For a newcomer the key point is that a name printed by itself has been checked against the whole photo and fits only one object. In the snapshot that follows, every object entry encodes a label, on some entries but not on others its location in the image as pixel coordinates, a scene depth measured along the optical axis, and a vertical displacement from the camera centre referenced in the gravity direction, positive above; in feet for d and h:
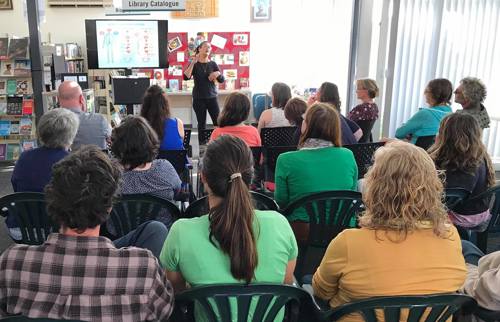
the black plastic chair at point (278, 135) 12.72 -1.99
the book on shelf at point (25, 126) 19.86 -2.89
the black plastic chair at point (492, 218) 8.54 -2.93
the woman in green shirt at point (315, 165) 8.36 -1.82
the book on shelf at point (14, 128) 19.88 -2.99
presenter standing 20.93 -0.95
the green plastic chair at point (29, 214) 7.34 -2.51
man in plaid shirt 4.19 -1.89
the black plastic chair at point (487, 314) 5.05 -2.65
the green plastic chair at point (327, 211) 7.57 -2.44
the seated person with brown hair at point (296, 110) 12.90 -1.29
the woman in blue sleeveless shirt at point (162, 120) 11.38 -1.47
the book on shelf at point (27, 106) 19.54 -2.01
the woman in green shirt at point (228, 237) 4.72 -1.80
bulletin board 28.04 +0.28
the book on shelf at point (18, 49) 18.76 +0.33
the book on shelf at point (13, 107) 19.59 -2.07
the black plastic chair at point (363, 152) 10.83 -2.06
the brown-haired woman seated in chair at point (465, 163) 8.41 -1.78
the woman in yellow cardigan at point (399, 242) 4.72 -1.81
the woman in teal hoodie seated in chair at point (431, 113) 12.85 -1.31
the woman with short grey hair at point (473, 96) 13.20 -0.85
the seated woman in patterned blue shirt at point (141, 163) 7.62 -1.71
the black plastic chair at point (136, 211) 7.13 -2.32
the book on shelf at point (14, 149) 20.04 -3.91
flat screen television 20.13 +0.72
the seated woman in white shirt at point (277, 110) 14.03 -1.43
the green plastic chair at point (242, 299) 4.34 -2.26
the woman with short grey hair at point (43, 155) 8.28 -1.72
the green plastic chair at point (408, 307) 4.29 -2.26
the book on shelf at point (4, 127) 19.70 -2.95
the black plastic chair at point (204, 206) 7.23 -2.26
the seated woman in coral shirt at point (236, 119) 11.31 -1.39
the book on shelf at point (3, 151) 20.01 -4.00
